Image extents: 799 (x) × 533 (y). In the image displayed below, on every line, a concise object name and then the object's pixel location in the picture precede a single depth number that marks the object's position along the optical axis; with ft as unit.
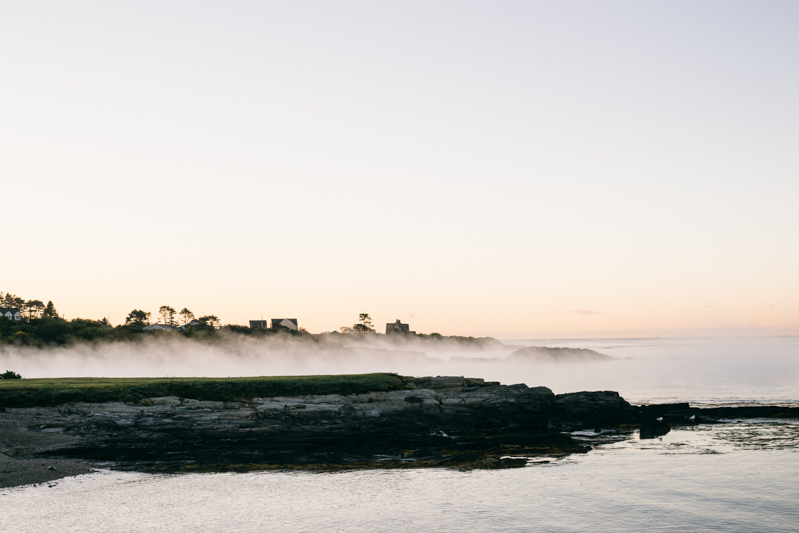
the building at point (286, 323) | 609.42
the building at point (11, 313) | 578.86
